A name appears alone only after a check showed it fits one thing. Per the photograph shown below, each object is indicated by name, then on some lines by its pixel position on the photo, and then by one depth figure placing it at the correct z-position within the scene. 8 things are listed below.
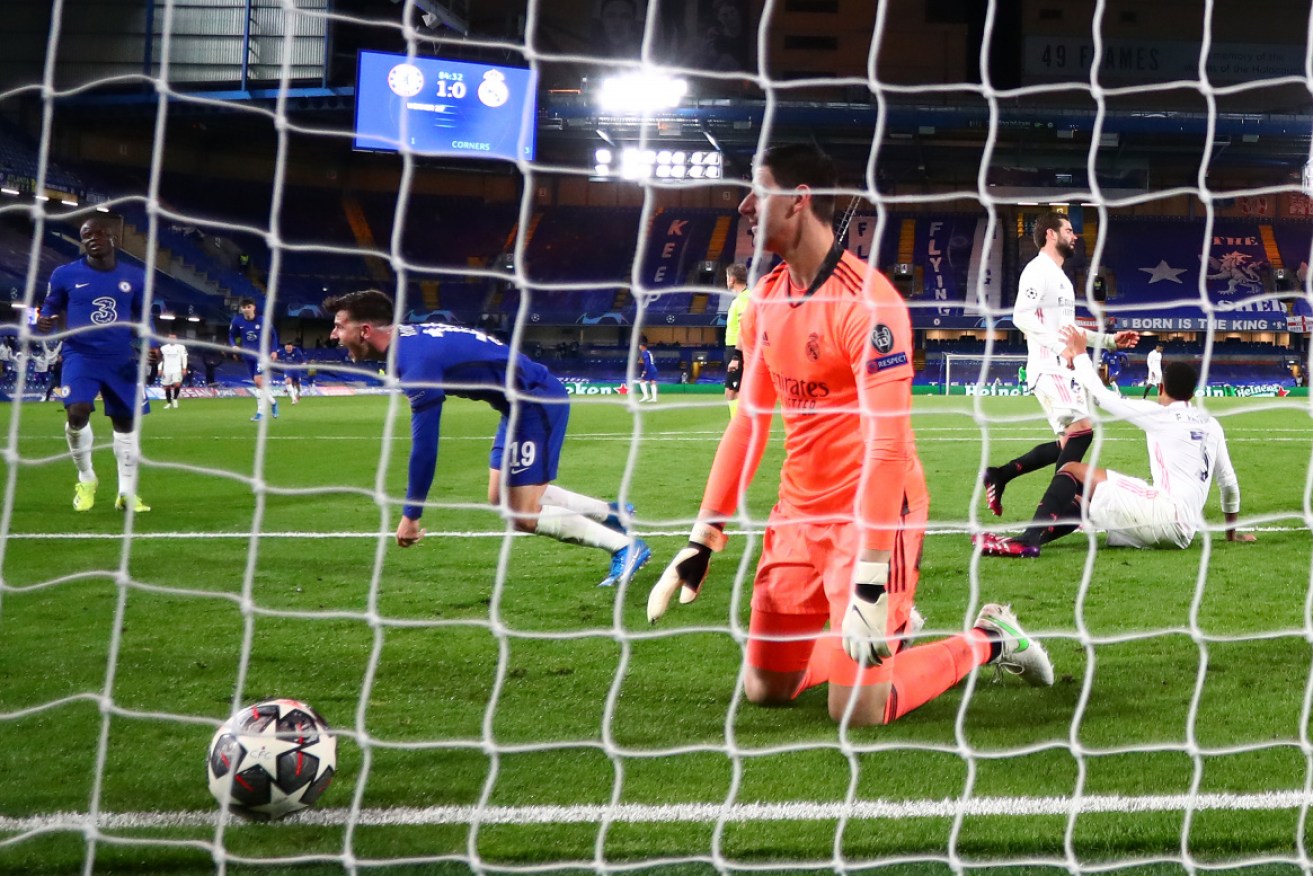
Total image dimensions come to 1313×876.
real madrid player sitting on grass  5.54
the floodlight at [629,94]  28.84
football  2.50
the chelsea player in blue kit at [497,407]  4.12
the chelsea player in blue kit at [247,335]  15.64
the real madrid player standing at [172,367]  19.86
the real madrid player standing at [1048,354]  6.11
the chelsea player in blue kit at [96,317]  6.80
